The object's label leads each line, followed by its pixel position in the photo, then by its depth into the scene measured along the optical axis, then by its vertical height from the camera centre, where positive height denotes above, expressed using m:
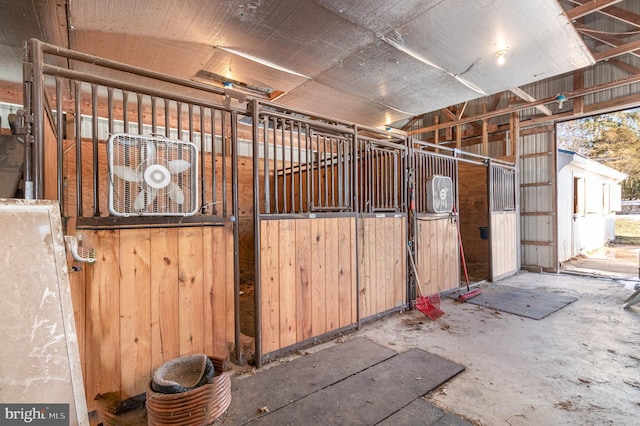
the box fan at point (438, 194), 3.86 +0.21
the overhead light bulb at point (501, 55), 3.10 +1.65
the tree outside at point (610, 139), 11.41 +2.75
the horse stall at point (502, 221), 5.19 -0.24
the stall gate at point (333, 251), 2.46 -0.39
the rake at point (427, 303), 3.45 -1.15
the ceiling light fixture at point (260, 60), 2.80 +1.55
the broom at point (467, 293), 4.07 -1.20
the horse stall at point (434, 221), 3.88 -0.16
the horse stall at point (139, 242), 1.67 -0.19
